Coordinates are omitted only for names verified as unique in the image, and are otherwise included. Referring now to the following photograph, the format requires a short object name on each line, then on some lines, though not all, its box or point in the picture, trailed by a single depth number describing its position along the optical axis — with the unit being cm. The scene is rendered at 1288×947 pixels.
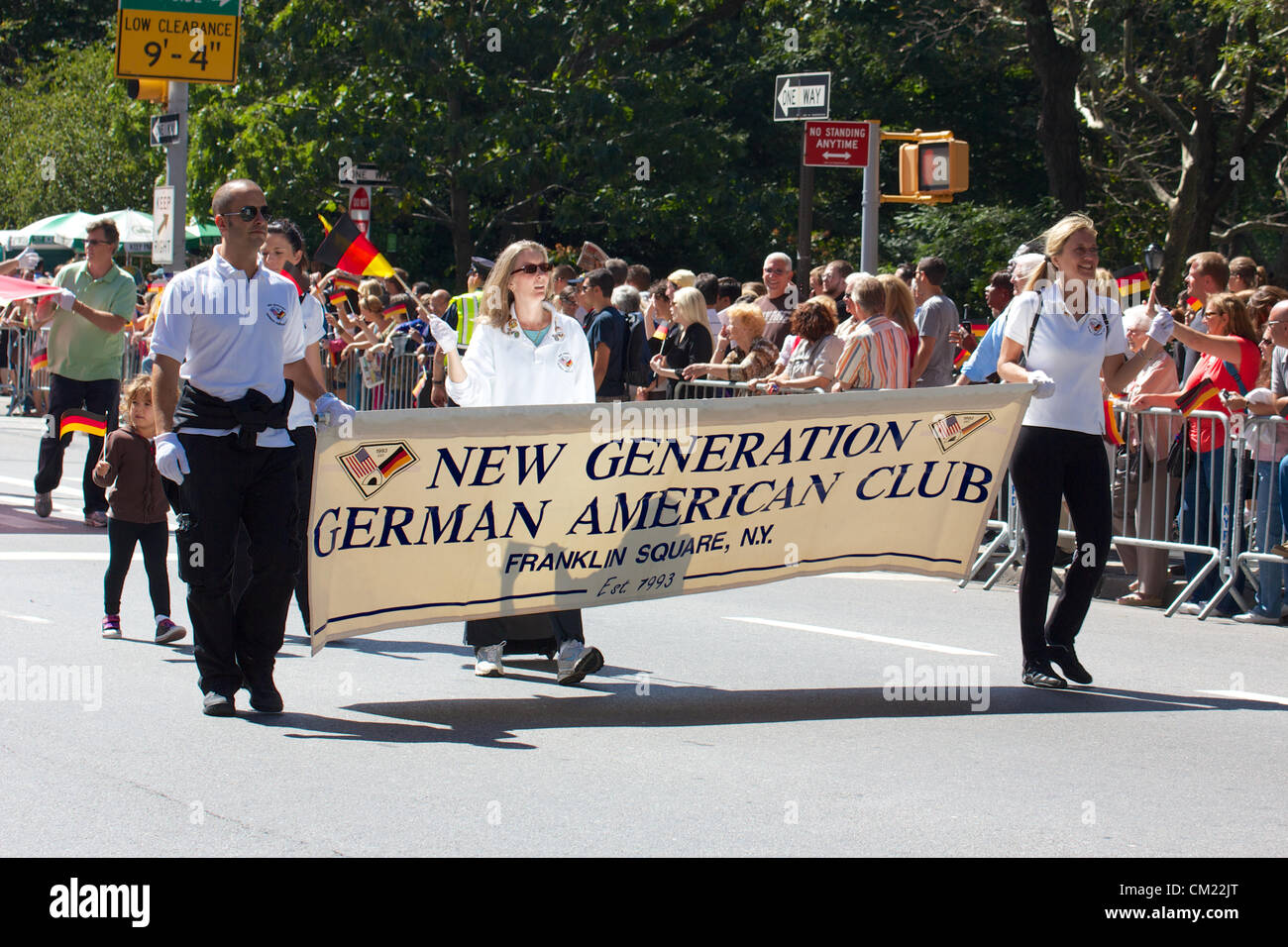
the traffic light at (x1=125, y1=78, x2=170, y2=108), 1673
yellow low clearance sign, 1577
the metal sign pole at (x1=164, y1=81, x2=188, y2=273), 1683
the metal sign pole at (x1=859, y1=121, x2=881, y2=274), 1454
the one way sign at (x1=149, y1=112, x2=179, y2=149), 1670
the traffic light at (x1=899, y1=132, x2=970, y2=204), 1492
